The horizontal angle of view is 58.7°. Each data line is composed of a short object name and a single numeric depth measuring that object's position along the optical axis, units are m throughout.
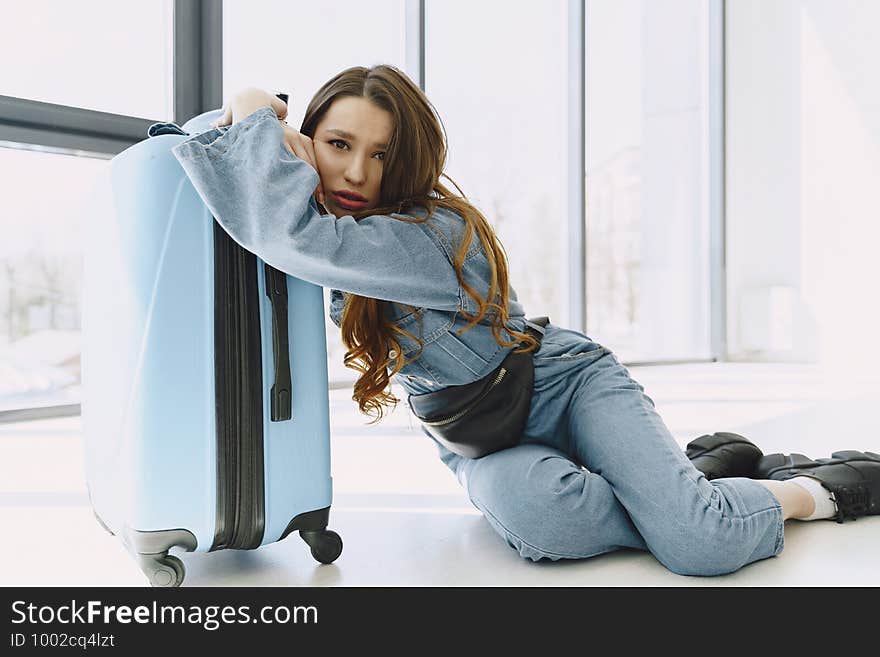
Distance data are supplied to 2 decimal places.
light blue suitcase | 0.88
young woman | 0.93
